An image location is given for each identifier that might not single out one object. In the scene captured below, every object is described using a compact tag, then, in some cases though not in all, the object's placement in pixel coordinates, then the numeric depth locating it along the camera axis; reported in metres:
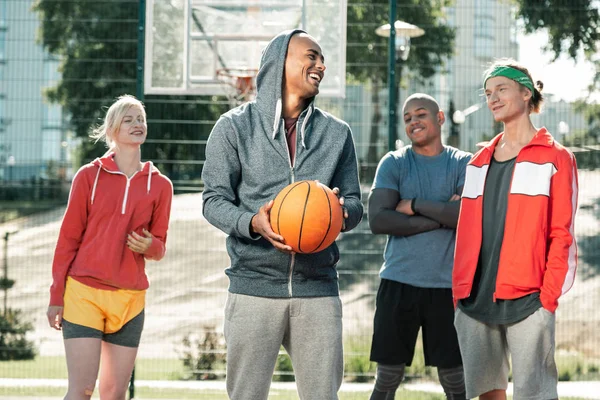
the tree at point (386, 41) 11.28
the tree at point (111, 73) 9.16
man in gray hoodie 3.80
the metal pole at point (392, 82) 7.31
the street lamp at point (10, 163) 10.95
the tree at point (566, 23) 9.97
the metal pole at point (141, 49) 7.59
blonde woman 4.72
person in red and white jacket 4.15
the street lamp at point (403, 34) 9.68
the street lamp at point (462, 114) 8.85
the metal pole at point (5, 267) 9.45
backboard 8.15
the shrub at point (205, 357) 8.30
